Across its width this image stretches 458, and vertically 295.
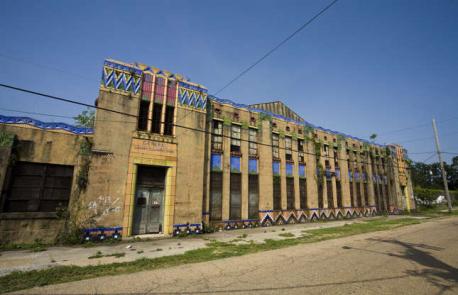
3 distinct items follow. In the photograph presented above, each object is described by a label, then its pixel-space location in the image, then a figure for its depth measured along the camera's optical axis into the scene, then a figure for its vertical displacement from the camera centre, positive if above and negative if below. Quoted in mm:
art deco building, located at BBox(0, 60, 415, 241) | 10867 +1495
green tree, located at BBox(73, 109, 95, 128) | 32359 +10022
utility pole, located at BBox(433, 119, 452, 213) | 29556 +5730
